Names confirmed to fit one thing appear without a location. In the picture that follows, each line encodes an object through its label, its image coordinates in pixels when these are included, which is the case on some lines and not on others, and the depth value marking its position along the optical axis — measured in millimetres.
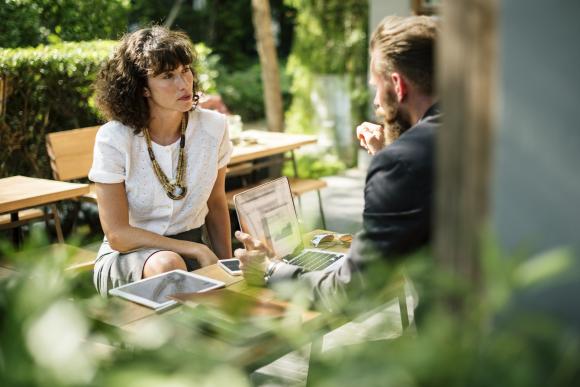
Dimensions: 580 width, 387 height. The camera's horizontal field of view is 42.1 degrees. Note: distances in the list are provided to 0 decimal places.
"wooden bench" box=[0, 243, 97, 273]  1346
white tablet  2398
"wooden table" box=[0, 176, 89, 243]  3943
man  2119
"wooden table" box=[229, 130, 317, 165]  5531
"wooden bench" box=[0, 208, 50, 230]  4435
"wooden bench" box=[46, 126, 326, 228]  5199
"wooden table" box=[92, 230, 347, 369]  1510
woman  3326
